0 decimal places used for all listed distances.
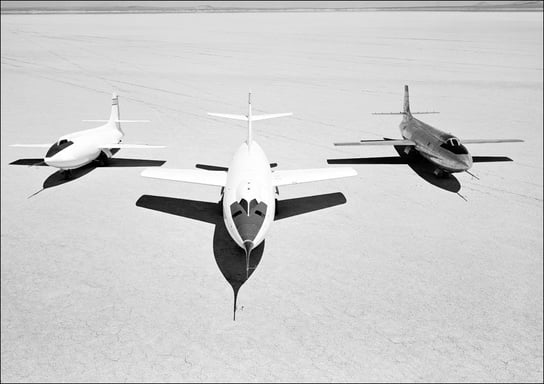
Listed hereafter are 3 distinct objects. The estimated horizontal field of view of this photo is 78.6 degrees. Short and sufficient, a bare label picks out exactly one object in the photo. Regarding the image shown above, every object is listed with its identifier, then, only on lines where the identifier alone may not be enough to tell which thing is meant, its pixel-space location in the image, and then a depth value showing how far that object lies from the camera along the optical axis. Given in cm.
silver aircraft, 1902
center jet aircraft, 1234
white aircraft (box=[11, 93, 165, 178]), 1891
